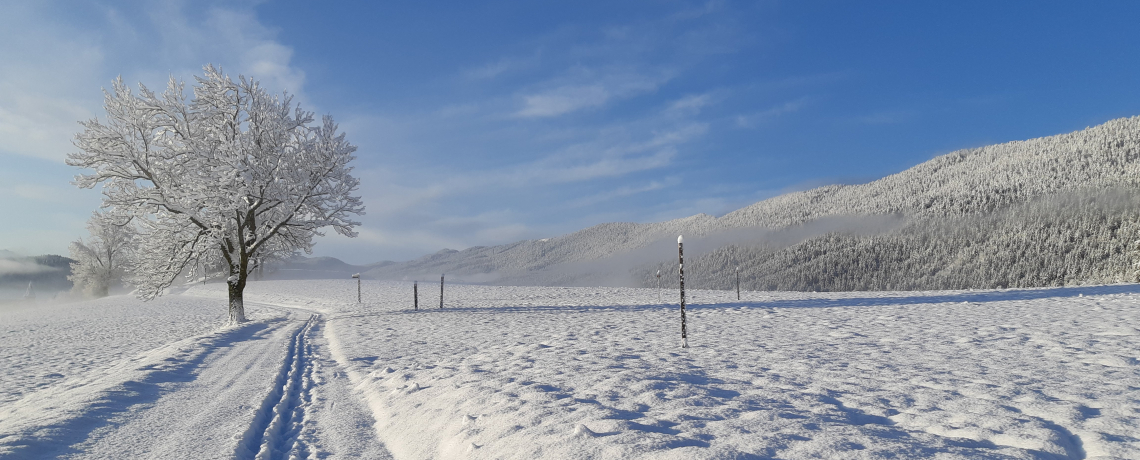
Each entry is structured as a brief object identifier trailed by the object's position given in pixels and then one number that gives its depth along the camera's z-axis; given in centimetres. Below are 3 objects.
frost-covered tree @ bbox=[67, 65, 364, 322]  1836
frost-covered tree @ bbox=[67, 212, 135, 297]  5300
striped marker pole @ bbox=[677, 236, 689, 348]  996
